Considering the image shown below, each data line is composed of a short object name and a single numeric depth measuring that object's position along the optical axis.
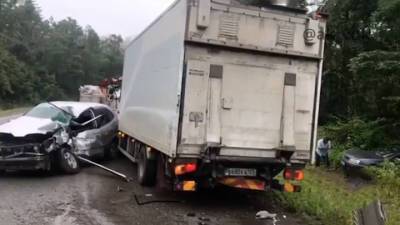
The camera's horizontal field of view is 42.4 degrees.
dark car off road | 15.80
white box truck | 8.18
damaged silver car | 10.48
